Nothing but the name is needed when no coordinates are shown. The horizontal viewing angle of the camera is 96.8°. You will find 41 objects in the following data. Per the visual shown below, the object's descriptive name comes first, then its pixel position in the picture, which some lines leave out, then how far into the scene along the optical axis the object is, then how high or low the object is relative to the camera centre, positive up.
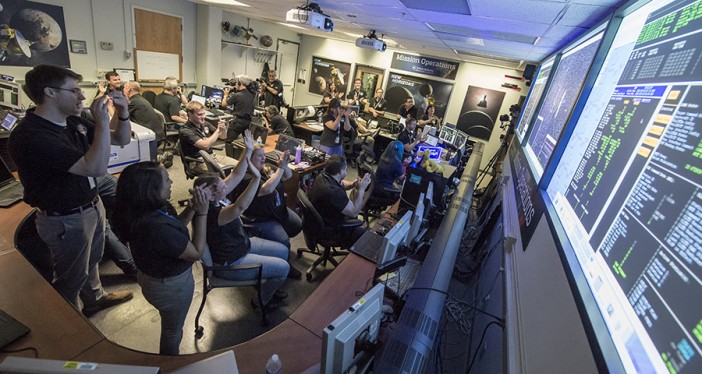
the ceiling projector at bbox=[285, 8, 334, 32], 3.68 +0.55
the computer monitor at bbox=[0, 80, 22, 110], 3.32 -0.84
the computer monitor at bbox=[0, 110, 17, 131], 2.89 -0.99
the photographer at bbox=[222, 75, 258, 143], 5.05 -0.79
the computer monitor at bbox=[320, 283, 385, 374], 1.04 -0.87
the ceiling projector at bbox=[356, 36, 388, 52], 5.26 +0.57
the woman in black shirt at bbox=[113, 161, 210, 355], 1.54 -0.96
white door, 9.93 -0.08
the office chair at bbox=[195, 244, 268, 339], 2.18 -1.55
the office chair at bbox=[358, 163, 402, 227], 4.22 -1.47
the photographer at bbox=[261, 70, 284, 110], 7.61 -0.71
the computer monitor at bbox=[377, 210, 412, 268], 1.65 -0.80
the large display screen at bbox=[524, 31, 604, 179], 2.18 +0.14
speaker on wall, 5.90 +0.67
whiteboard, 6.35 -0.55
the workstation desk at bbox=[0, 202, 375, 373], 1.40 -1.34
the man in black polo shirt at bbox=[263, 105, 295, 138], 5.12 -0.97
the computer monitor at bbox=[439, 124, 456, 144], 5.95 -0.72
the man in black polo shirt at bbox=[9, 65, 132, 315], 1.64 -0.73
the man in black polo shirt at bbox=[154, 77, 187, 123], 5.29 -1.01
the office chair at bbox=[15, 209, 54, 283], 2.26 -1.67
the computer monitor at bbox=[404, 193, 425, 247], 2.10 -0.85
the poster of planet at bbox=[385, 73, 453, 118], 8.59 -0.09
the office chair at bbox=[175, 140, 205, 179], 3.88 -1.41
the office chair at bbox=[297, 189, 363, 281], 2.95 -1.47
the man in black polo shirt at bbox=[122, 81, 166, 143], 4.28 -0.97
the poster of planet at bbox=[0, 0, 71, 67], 4.52 -0.30
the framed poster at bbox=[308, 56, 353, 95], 9.90 -0.09
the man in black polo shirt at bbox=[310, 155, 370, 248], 2.93 -1.12
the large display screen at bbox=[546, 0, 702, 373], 0.68 -0.20
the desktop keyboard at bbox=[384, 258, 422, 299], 2.02 -1.23
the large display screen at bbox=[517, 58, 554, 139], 4.26 +0.23
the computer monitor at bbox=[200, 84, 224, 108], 6.52 -0.91
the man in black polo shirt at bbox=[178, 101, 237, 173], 3.71 -1.05
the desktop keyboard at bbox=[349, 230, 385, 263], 2.32 -1.20
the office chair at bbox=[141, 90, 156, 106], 5.98 -1.07
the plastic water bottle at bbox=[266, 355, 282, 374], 1.19 -1.09
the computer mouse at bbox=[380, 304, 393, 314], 1.78 -1.20
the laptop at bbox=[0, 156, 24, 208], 2.32 -1.32
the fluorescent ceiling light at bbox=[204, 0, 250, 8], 5.40 +0.83
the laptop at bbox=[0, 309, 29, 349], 1.35 -1.32
